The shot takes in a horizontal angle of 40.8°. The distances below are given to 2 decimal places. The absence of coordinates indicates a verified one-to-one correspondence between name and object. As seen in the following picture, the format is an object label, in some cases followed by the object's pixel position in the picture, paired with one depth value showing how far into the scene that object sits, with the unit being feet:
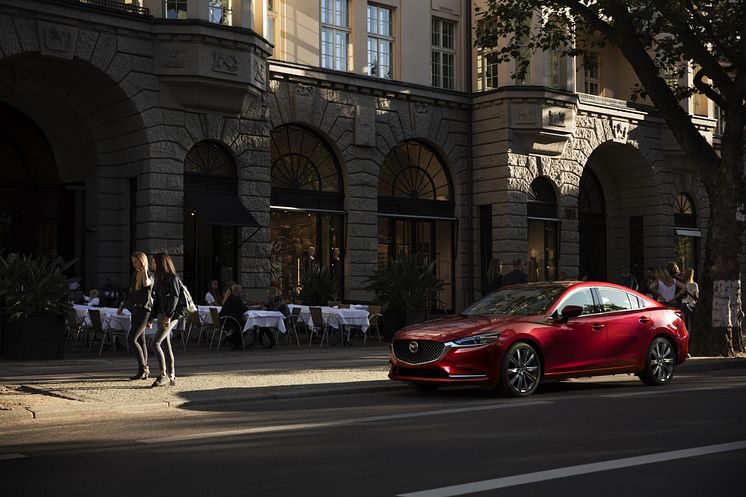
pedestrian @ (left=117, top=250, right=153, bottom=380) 47.78
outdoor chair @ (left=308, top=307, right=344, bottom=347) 71.87
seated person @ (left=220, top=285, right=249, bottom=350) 67.36
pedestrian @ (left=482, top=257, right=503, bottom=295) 70.38
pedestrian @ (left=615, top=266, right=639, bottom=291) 82.48
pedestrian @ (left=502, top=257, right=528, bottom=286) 67.51
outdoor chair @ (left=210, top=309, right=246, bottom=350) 67.31
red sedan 41.22
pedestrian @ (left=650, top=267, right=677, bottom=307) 72.43
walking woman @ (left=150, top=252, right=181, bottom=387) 46.16
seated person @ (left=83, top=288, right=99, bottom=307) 72.02
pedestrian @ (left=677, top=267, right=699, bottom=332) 73.00
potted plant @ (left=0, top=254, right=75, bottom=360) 57.06
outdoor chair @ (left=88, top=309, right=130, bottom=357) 62.80
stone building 76.13
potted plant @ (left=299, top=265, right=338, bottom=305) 80.42
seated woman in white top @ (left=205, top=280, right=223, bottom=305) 77.46
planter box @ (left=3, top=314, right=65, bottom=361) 57.41
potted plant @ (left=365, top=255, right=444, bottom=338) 77.00
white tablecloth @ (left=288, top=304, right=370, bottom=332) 72.33
